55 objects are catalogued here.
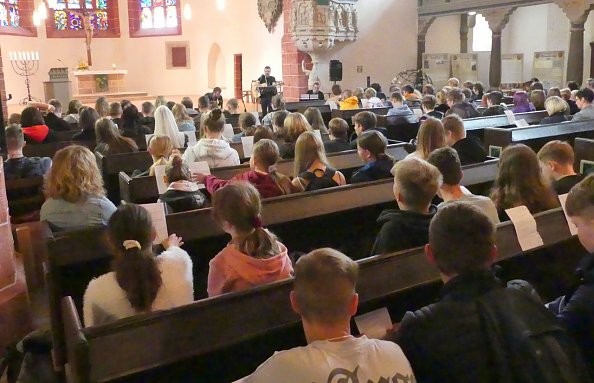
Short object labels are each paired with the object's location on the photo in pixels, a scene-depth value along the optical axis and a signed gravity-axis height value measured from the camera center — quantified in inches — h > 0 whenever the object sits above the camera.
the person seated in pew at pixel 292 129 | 229.9 -16.0
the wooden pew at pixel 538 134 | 251.2 -22.3
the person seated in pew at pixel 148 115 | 344.5 -14.3
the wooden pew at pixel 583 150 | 218.4 -25.4
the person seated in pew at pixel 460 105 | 323.6 -11.9
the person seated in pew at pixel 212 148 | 214.2 -20.8
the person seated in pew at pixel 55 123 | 332.8 -16.3
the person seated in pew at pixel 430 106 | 322.3 -11.9
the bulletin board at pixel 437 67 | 665.0 +19.1
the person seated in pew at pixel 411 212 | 113.0 -24.0
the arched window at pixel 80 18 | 789.9 +99.5
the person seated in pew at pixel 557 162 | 147.2 -19.6
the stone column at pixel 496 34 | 579.5 +47.9
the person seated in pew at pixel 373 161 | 175.8 -22.5
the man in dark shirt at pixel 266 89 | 576.7 -0.9
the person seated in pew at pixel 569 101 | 350.3 -11.8
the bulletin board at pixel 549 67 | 583.5 +13.9
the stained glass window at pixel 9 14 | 724.0 +97.9
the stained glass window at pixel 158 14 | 821.2 +104.7
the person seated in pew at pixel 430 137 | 180.5 -15.7
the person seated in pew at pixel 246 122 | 271.9 -14.9
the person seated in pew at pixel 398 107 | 338.3 -12.4
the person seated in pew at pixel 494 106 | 342.3 -13.3
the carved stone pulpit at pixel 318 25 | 579.8 +61.0
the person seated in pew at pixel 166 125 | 257.1 -14.7
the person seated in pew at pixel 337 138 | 240.2 -20.8
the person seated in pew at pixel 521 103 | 349.4 -12.3
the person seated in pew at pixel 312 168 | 173.9 -23.6
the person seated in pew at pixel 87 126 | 288.4 -16.1
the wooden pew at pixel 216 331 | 77.0 -33.7
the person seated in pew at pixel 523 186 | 130.0 -22.5
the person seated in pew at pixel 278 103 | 390.9 -9.8
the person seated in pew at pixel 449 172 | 130.9 -19.3
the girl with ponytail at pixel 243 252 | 100.0 -27.4
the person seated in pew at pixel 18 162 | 204.1 -23.7
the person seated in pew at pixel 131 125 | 310.2 -17.4
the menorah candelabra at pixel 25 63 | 722.8 +37.3
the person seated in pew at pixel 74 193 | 144.6 -24.4
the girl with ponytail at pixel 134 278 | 93.2 -29.7
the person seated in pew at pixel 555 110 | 287.4 -13.9
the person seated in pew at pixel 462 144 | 204.4 -20.5
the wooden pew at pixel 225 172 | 189.2 -28.3
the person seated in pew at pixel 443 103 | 344.2 -10.9
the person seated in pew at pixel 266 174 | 160.6 -23.3
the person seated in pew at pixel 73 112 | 360.8 -12.3
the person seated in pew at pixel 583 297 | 76.7 -27.8
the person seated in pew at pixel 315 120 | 281.9 -15.3
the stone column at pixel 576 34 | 502.3 +39.5
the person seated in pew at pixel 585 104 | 285.5 -11.4
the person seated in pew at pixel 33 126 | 285.9 -15.6
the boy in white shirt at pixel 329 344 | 62.5 -27.6
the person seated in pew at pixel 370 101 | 420.8 -10.5
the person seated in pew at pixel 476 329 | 66.8 -27.9
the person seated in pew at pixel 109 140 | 247.4 -20.0
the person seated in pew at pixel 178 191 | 157.6 -26.3
